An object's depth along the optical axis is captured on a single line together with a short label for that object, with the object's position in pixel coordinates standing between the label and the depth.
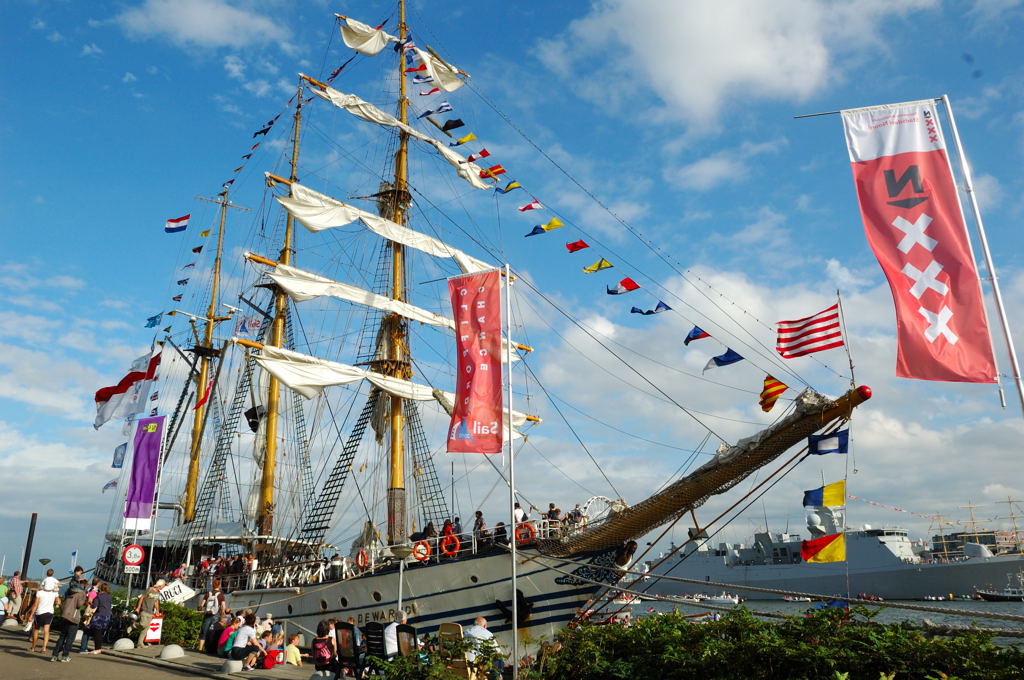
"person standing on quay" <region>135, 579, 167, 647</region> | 14.33
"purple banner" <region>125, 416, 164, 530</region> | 19.84
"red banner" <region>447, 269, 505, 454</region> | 11.59
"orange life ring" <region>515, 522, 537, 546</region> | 17.17
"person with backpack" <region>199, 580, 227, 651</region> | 15.23
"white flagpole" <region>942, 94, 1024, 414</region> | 7.29
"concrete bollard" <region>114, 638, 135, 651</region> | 13.66
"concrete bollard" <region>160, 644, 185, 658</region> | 12.57
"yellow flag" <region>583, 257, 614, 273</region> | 17.79
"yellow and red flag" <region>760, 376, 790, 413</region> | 13.49
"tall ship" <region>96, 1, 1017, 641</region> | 16.08
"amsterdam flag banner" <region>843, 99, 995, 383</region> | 7.11
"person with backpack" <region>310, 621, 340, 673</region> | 10.20
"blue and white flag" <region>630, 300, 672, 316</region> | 16.42
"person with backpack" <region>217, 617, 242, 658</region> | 13.33
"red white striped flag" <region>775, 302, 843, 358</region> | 11.94
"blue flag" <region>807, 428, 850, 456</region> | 12.88
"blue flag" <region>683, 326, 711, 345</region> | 15.48
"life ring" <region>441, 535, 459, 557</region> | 17.62
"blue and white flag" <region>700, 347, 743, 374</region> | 14.35
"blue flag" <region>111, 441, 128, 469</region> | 32.50
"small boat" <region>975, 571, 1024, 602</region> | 49.81
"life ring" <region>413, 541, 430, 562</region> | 17.38
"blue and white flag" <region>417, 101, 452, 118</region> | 24.15
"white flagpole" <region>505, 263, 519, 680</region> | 9.57
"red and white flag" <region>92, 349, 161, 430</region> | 26.72
